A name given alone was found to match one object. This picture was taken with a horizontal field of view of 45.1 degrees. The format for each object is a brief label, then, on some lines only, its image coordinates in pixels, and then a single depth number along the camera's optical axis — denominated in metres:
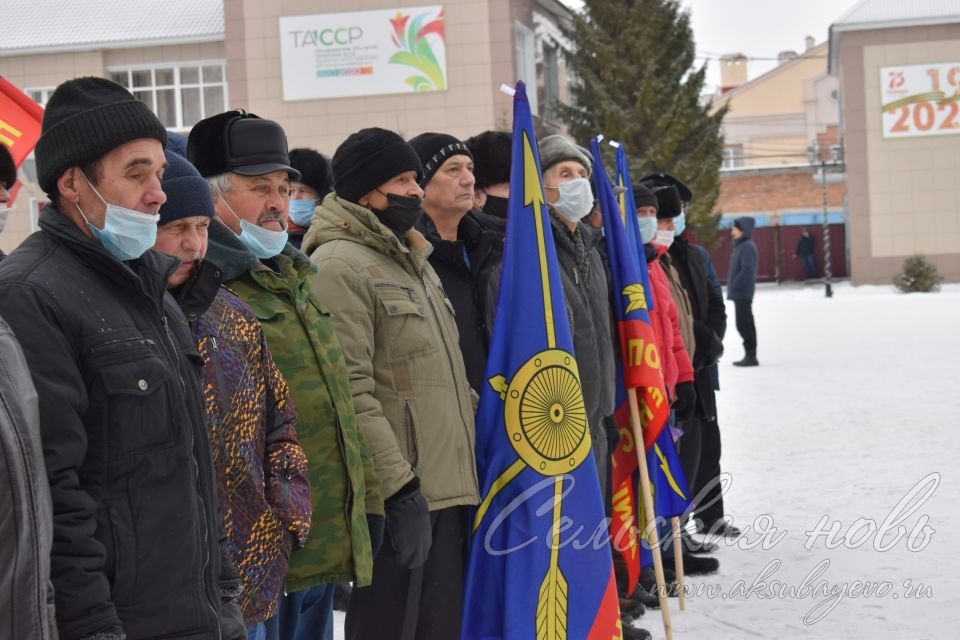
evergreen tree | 33.16
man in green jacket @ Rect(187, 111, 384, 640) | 3.19
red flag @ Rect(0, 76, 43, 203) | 6.00
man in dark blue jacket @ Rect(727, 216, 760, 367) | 15.30
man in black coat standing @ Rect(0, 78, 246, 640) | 2.10
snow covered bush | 31.86
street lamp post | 32.91
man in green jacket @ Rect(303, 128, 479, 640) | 3.46
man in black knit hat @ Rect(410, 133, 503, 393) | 4.35
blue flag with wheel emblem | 4.05
